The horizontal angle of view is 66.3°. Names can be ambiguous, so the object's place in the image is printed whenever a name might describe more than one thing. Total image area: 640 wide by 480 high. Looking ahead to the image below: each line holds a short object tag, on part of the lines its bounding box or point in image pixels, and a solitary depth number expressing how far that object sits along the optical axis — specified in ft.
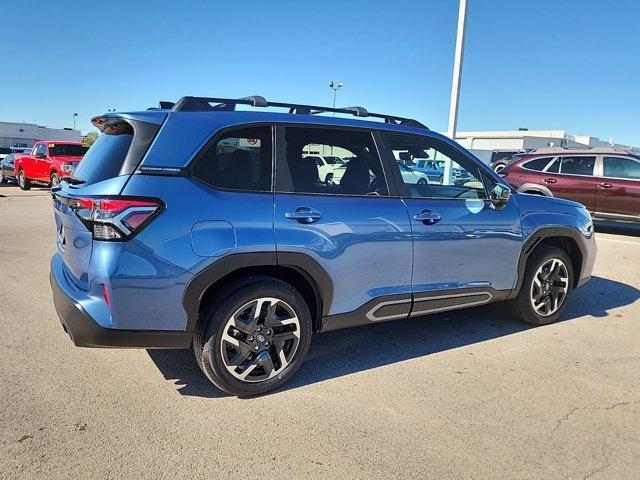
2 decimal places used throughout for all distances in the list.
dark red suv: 34.76
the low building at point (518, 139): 223.10
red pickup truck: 55.73
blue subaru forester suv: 9.31
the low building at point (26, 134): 281.74
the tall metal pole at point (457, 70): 41.01
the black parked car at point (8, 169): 69.62
